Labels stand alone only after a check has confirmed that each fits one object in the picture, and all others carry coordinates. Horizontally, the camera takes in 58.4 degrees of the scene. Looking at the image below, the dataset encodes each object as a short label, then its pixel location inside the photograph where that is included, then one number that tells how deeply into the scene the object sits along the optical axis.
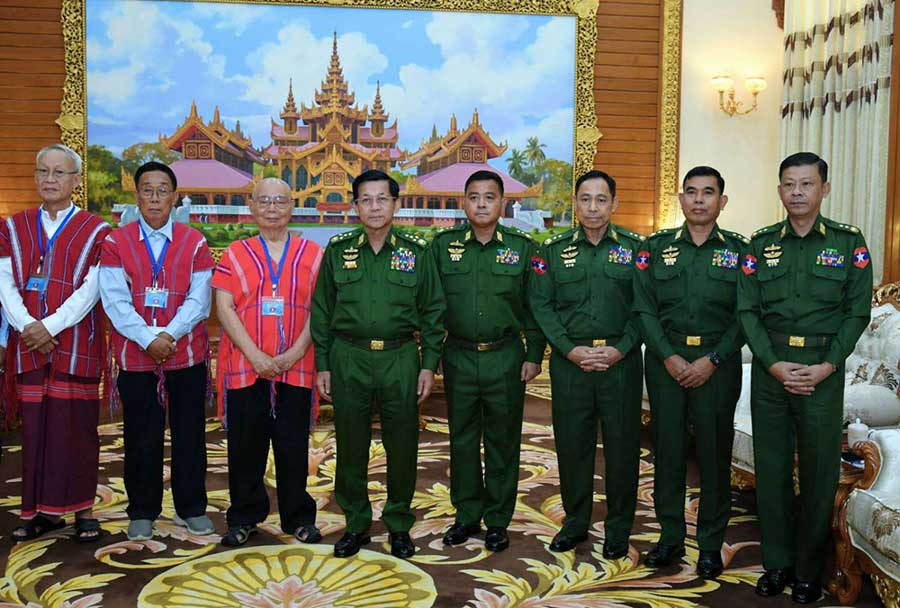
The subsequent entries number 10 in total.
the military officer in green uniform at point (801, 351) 2.79
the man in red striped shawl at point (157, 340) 3.33
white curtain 5.50
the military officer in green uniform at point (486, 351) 3.26
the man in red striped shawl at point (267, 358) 3.29
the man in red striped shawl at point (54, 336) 3.36
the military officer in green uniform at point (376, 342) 3.16
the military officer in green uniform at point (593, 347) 3.18
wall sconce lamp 7.11
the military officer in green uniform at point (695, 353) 3.04
